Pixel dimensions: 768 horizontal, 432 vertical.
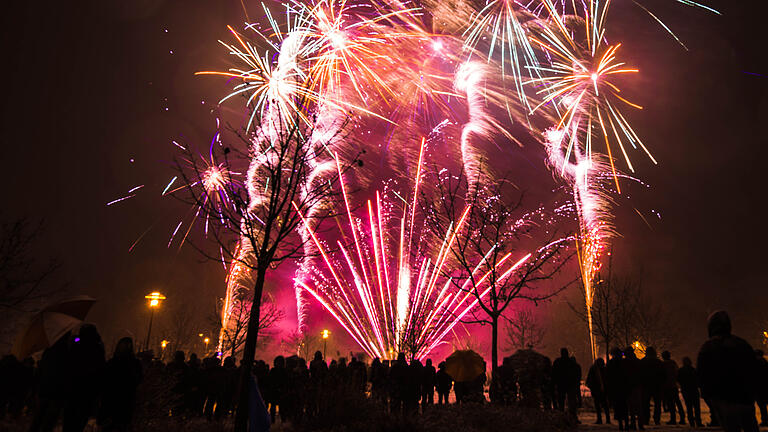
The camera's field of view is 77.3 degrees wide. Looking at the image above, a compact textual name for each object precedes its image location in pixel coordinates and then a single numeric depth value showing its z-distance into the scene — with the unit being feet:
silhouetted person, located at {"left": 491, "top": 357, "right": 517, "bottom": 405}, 42.57
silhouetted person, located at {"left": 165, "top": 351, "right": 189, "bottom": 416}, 40.60
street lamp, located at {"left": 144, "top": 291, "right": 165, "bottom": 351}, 64.18
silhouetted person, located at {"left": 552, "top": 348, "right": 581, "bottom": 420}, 42.14
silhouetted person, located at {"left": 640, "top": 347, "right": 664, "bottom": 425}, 34.47
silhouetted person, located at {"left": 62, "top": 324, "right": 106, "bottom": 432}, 22.72
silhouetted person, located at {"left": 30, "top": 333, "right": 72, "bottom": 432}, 23.18
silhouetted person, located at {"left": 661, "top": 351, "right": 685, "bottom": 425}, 40.58
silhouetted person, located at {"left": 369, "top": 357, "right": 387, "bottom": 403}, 39.69
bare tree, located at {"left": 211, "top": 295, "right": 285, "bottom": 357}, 93.86
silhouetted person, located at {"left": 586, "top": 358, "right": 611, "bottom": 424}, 42.50
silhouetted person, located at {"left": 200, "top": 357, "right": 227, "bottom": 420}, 40.50
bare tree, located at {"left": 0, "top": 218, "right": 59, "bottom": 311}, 62.64
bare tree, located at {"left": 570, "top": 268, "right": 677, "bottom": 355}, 135.03
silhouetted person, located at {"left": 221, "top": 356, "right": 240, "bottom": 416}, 40.88
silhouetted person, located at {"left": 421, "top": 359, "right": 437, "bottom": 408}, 48.60
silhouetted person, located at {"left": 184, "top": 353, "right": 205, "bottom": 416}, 40.86
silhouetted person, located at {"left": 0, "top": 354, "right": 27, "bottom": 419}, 36.10
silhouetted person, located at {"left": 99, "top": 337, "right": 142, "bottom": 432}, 23.88
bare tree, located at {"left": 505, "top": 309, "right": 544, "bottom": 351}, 184.32
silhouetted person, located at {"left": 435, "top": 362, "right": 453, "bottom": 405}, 57.16
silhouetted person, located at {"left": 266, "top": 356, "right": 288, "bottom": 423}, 42.09
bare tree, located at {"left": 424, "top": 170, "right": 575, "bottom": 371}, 55.86
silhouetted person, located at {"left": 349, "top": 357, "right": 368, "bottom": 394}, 38.24
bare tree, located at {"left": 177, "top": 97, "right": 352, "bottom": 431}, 27.17
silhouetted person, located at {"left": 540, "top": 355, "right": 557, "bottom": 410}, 43.62
